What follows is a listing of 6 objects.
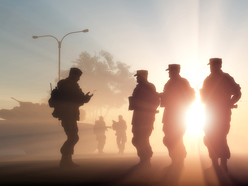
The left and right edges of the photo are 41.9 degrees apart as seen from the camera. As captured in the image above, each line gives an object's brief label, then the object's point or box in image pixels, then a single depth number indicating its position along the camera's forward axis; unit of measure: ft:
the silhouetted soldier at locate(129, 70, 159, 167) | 25.73
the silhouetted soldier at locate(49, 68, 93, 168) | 25.89
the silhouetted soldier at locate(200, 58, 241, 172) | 25.32
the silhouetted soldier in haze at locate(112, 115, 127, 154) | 79.20
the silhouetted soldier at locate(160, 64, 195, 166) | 25.82
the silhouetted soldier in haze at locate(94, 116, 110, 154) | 84.38
